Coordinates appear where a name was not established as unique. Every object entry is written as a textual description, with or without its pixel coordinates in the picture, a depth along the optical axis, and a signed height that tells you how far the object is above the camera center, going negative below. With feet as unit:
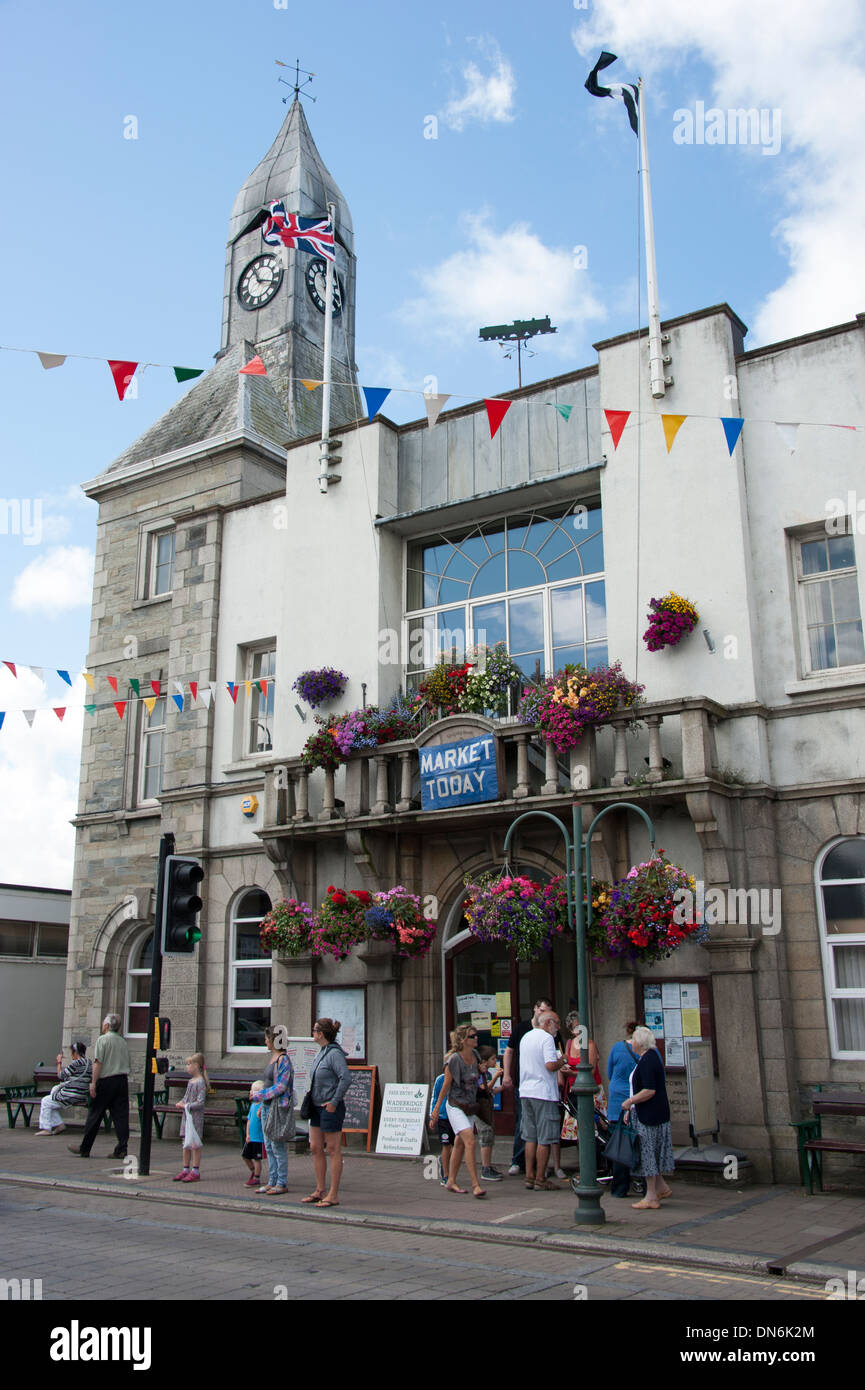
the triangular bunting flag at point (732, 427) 41.16 +19.47
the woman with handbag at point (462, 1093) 37.32 -2.99
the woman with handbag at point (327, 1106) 35.50 -3.17
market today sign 45.65 +8.61
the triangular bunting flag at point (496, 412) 45.03 +22.03
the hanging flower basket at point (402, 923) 47.26 +2.98
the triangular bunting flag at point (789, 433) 43.78 +20.44
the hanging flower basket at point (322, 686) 53.98 +14.06
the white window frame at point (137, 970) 65.00 +1.70
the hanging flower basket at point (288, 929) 50.24 +2.97
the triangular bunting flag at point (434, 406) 43.98 +21.69
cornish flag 48.24 +36.27
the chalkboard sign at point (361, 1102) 48.42 -4.19
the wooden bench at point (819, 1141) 36.50 -4.57
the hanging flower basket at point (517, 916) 41.96 +2.83
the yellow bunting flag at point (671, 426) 42.39 +20.21
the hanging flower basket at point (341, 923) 48.34 +3.04
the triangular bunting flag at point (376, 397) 44.70 +22.39
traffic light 41.81 +3.32
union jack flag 54.70 +35.18
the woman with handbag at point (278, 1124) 38.17 -3.96
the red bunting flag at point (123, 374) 41.88 +21.93
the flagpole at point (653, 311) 47.24 +26.87
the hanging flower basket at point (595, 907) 41.32 +3.09
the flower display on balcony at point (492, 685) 48.37 +12.57
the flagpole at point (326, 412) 56.39 +28.03
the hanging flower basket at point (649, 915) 39.86 +2.67
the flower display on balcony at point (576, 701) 43.55 +10.77
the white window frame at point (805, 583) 43.14 +15.12
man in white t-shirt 37.45 -3.07
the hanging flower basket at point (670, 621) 44.32 +13.76
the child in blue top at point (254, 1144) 40.09 -4.79
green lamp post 31.22 -3.71
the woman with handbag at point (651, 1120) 34.01 -3.55
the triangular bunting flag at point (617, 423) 43.96 +21.06
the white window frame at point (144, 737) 66.18 +14.70
